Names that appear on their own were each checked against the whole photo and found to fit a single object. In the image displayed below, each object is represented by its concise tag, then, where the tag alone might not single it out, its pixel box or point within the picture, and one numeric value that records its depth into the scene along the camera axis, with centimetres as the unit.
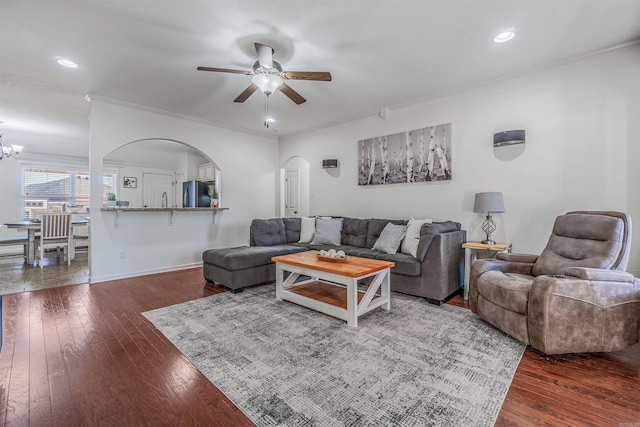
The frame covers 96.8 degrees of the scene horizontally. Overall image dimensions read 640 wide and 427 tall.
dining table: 528
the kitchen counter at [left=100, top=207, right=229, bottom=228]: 426
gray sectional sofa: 320
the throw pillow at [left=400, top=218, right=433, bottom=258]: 361
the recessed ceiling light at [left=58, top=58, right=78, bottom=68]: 308
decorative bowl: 308
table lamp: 333
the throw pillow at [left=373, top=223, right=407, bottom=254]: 380
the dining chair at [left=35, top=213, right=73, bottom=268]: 531
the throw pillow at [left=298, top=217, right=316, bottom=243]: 489
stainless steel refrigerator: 588
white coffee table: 262
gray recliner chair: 205
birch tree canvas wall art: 406
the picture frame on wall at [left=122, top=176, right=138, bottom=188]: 779
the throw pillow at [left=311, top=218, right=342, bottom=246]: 461
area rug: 154
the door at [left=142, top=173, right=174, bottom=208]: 804
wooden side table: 319
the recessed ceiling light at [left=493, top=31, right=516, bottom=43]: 264
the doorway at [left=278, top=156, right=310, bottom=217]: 638
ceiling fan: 269
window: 709
